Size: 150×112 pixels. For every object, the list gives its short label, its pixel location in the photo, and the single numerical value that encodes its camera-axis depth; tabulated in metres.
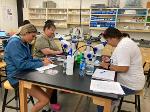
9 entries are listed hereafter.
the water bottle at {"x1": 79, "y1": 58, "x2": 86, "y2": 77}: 1.85
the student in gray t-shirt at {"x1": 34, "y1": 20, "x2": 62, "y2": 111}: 2.61
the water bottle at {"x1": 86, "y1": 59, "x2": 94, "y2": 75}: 1.87
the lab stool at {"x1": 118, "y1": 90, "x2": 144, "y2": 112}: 2.34
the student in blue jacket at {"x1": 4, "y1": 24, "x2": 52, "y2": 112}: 1.88
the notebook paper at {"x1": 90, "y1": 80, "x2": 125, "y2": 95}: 1.50
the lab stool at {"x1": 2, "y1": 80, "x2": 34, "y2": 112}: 2.06
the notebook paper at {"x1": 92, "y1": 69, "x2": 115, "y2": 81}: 1.76
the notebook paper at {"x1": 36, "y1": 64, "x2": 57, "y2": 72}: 1.96
